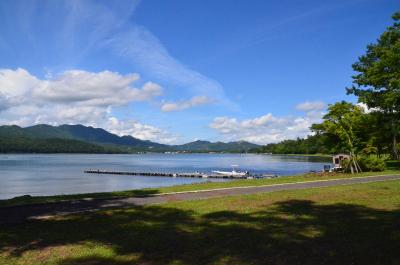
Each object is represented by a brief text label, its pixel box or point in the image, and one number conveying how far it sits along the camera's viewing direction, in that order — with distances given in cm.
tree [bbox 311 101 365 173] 3594
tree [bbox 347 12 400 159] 3083
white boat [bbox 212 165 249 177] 6959
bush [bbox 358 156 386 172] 3491
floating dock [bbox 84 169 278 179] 6671
